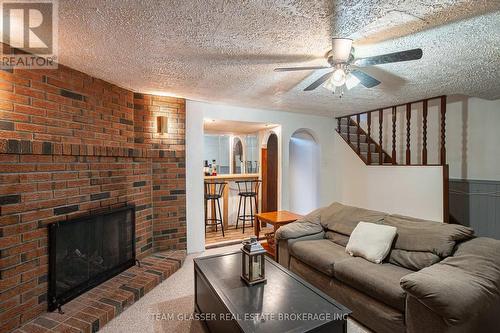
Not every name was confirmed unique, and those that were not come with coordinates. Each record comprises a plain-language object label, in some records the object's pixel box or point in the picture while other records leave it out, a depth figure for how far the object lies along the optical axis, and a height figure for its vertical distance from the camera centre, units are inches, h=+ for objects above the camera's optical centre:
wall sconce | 134.7 +22.0
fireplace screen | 88.8 -34.7
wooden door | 199.0 -6.2
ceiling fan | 66.7 +29.6
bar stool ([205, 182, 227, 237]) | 179.2 -21.3
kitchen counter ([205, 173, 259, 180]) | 187.1 -8.7
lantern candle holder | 74.4 -29.0
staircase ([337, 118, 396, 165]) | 185.0 +16.4
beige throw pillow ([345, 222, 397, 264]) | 92.2 -29.2
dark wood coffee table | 57.1 -35.0
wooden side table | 133.4 -29.3
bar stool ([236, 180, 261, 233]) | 199.0 -21.0
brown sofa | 61.9 -34.0
